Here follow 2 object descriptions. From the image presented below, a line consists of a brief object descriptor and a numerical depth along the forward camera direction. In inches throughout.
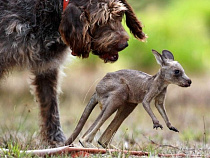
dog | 408.2
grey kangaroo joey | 379.2
